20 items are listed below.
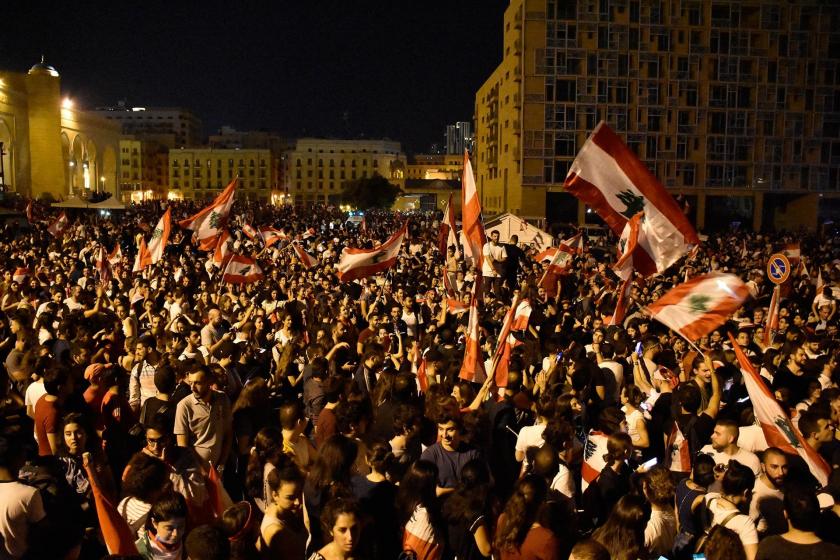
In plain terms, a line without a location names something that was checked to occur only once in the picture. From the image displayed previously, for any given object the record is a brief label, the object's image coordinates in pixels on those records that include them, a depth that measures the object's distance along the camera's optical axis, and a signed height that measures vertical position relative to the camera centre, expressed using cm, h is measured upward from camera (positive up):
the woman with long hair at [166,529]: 358 -151
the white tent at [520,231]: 2383 -20
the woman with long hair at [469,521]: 414 -168
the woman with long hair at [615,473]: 472 -162
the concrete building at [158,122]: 16612 +2323
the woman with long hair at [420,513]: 400 -160
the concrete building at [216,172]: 13912 +980
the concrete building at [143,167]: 13338 +1032
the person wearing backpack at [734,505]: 395 -157
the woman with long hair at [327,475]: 419 -148
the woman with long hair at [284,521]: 385 -160
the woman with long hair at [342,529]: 361 -150
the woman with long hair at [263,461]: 459 -151
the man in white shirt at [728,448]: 492 -150
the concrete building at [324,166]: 14312 +1119
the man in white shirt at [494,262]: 1519 -80
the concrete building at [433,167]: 16325 +1297
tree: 9800 +406
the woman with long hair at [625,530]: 376 -158
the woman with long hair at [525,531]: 377 -160
